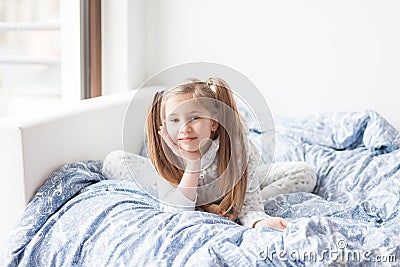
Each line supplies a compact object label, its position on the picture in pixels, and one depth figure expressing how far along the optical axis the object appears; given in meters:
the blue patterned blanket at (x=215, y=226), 1.37
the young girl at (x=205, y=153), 1.53
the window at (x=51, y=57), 2.58
